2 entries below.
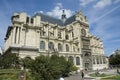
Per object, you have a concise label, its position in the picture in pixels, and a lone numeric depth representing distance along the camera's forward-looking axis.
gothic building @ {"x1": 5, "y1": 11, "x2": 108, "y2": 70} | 26.51
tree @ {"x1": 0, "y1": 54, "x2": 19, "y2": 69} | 20.13
